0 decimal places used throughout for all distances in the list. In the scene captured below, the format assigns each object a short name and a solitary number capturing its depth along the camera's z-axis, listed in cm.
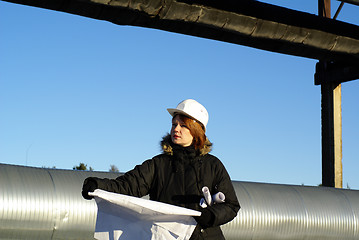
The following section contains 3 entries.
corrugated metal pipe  666
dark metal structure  620
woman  375
